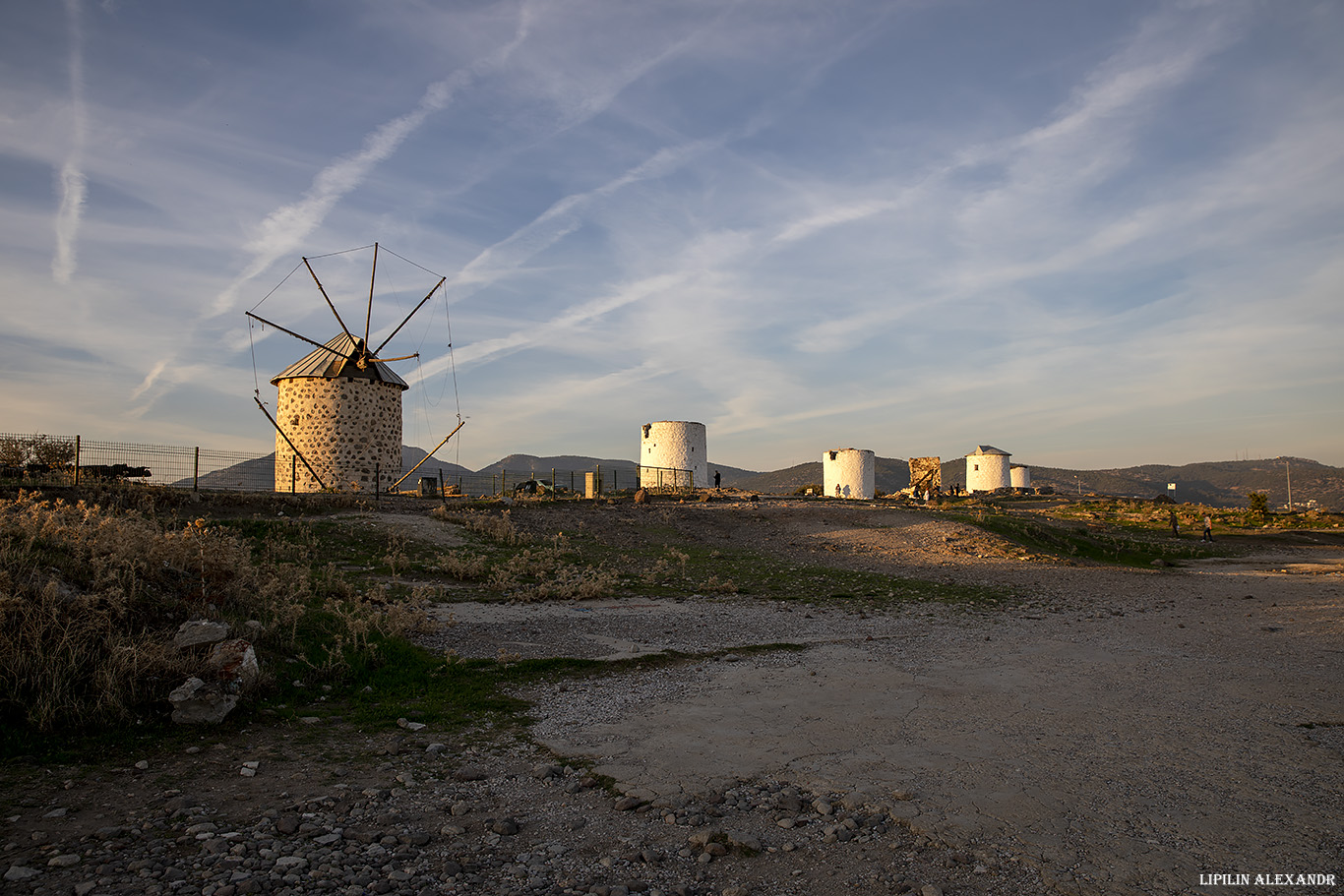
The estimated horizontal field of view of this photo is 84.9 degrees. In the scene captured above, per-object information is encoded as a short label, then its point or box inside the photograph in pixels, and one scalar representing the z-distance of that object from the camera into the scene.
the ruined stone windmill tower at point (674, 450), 46.17
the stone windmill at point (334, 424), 29.92
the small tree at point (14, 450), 20.66
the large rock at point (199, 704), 5.68
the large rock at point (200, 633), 6.42
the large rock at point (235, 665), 6.10
